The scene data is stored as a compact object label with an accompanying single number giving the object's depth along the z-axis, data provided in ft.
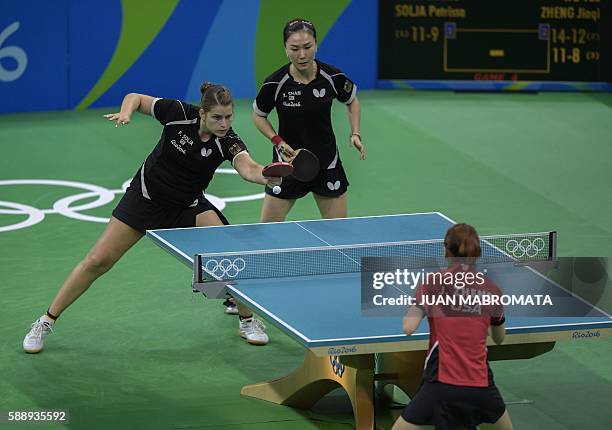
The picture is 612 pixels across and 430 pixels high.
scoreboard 104.16
